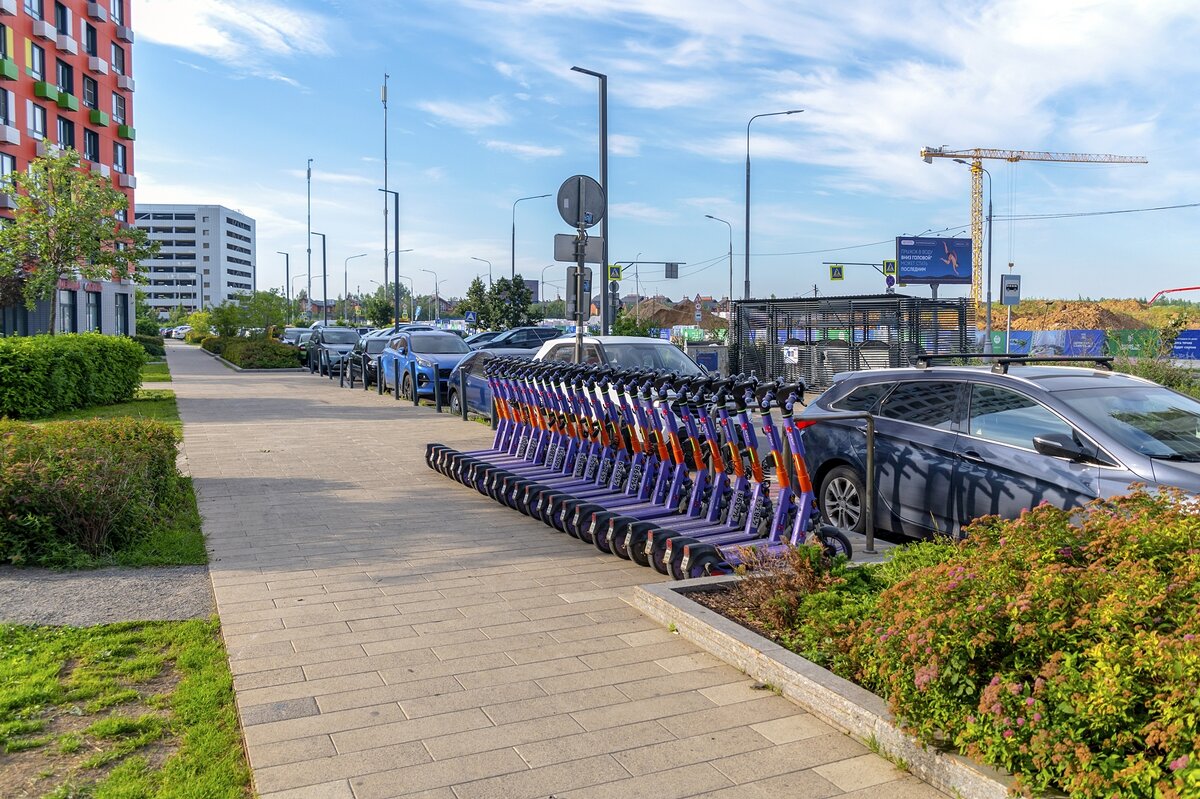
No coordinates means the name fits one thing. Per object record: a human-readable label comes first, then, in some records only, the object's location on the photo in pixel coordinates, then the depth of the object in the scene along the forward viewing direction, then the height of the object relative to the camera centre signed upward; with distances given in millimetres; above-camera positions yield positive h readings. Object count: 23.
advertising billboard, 57781 +4622
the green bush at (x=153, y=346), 48962 -460
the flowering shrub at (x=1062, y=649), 2887 -978
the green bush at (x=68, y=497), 6801 -1097
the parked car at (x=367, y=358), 26156 -509
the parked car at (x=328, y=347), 31453 -281
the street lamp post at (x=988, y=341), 33031 +82
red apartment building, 40094 +10339
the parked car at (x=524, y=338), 28766 +49
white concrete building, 154500 +12825
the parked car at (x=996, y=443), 6105 -642
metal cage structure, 25578 +244
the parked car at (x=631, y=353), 13539 -172
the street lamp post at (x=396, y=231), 43784 +4711
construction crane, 100562 +18269
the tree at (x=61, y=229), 25828 +2715
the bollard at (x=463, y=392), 17188 -894
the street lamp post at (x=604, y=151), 17969 +3300
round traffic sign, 10922 +1487
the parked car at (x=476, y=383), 16344 -742
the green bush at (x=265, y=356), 36219 -661
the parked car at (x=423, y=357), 20497 -388
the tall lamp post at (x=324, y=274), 66250 +4159
